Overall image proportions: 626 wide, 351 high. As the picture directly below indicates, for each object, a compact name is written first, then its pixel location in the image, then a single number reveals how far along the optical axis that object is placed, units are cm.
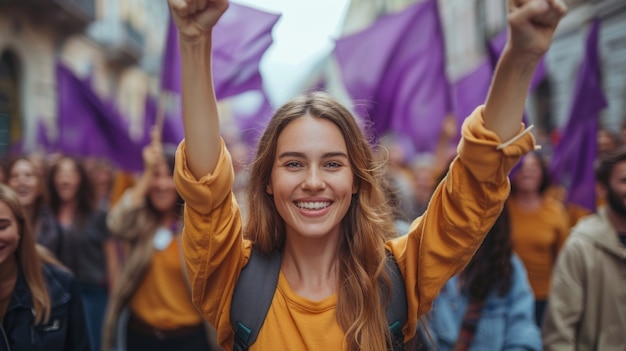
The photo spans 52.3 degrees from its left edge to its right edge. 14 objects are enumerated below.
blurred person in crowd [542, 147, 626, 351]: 306
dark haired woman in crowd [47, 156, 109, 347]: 517
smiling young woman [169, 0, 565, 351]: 165
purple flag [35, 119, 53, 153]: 973
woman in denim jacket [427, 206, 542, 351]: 309
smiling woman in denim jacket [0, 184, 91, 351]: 251
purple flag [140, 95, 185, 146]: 664
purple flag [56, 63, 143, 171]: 639
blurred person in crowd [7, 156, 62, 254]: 418
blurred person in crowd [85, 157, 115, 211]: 697
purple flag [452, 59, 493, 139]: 611
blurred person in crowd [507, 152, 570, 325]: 450
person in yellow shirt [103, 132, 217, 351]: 388
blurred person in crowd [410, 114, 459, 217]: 605
